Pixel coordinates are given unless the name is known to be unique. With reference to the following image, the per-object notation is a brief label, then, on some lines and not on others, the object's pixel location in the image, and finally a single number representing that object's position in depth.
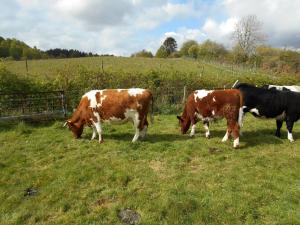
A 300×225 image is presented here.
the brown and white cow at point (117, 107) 6.59
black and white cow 7.00
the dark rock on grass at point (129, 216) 3.68
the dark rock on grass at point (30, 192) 4.38
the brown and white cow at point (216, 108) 6.52
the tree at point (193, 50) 59.14
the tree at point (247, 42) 35.93
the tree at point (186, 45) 65.24
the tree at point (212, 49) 52.69
